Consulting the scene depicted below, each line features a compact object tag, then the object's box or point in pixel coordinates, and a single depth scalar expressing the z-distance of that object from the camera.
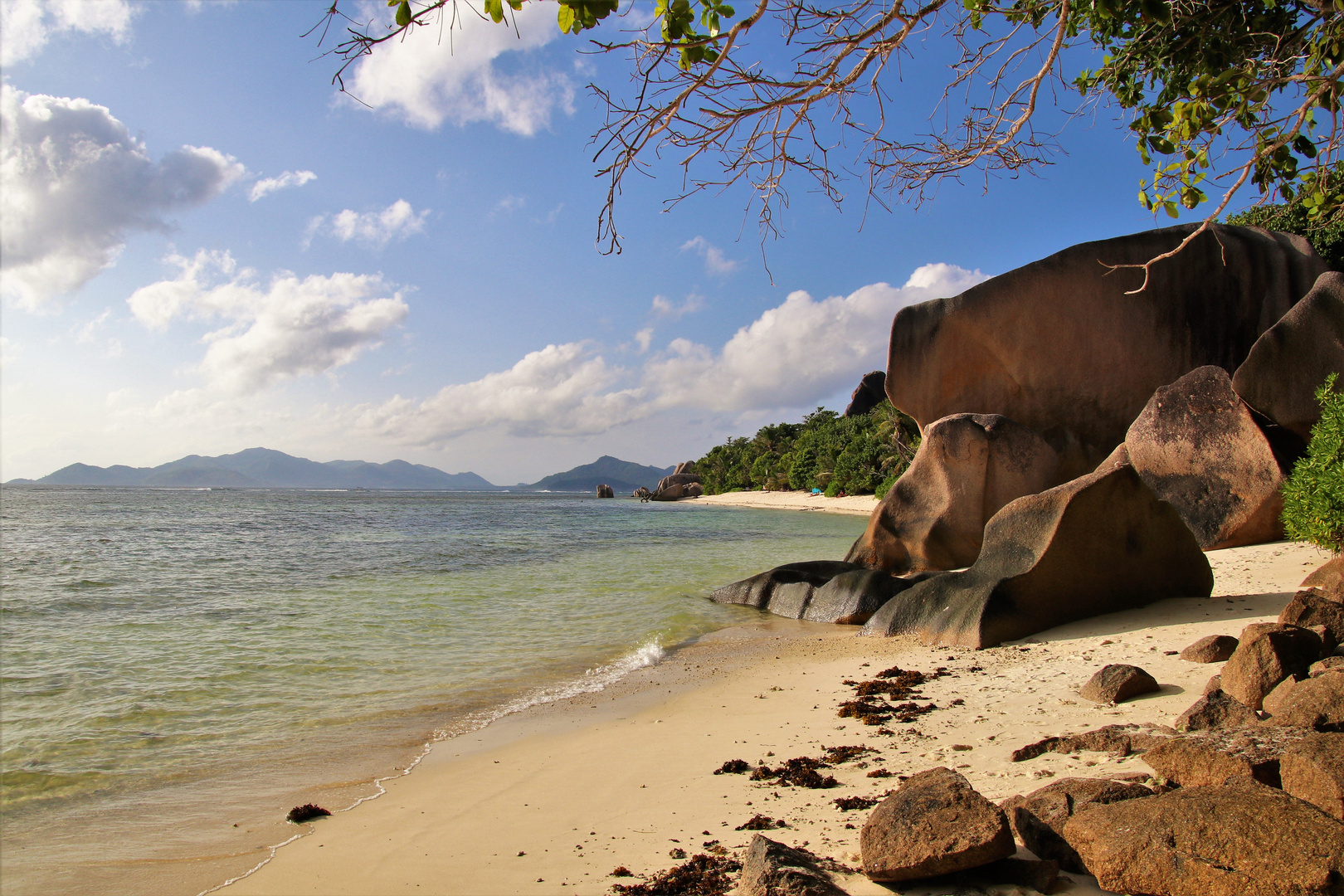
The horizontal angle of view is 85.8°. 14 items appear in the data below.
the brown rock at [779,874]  2.32
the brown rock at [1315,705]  2.88
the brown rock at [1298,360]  9.24
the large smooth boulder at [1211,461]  9.30
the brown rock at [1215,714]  3.26
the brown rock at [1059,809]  2.39
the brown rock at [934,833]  2.32
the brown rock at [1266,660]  3.64
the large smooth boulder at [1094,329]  11.93
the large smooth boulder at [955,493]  11.57
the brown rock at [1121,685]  4.42
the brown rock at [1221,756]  2.50
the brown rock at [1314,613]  4.35
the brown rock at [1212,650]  4.89
